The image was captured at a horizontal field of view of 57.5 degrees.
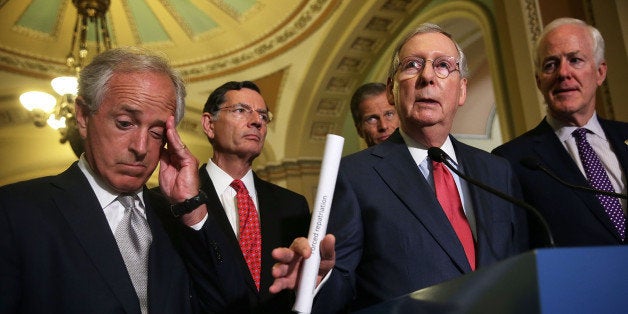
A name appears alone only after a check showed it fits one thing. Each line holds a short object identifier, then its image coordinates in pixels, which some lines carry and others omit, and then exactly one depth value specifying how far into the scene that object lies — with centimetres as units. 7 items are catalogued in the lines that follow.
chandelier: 576
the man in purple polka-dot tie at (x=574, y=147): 174
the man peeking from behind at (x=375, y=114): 290
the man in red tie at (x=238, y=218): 137
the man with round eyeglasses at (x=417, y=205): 134
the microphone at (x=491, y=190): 106
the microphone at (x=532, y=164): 149
